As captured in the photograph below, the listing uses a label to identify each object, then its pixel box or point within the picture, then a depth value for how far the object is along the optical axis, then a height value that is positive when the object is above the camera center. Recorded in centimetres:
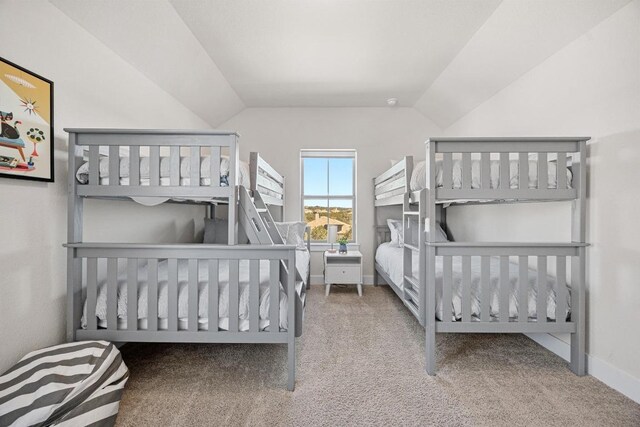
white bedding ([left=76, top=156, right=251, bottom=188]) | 182 +24
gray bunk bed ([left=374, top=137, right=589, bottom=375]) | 191 -25
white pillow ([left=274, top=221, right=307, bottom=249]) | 378 -26
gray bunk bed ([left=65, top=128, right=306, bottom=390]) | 177 -34
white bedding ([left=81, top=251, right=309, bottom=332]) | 180 -57
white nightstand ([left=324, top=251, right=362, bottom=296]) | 376 -73
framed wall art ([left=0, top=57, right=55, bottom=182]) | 154 +47
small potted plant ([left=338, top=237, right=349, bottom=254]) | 399 -46
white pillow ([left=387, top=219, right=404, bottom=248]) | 378 -25
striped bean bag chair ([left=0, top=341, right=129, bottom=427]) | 129 -82
